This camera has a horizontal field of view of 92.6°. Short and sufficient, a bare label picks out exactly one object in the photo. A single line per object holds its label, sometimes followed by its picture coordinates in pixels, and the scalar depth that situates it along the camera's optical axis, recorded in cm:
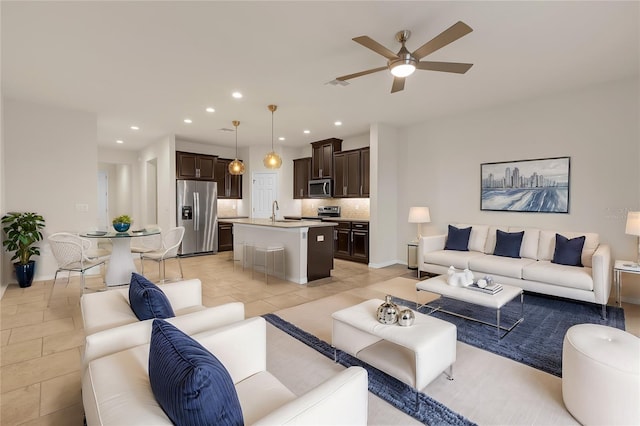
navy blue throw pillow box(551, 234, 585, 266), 390
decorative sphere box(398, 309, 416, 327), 220
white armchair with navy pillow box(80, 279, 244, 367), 150
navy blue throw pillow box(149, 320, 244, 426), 93
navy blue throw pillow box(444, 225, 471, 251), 500
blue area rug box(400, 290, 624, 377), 259
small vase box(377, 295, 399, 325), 224
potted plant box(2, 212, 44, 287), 445
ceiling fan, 240
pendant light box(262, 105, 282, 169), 527
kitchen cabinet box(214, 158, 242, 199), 832
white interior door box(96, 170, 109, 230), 1036
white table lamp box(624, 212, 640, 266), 344
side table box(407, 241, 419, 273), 572
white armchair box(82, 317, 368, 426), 101
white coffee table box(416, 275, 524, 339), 287
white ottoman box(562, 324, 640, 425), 161
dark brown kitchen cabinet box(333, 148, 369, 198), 670
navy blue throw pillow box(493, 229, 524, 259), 445
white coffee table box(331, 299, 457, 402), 195
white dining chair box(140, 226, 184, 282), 462
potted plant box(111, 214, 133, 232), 419
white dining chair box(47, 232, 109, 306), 379
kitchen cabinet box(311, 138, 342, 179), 743
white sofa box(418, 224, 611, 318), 342
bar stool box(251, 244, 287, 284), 498
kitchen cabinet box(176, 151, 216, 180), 748
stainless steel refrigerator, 736
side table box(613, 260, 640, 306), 342
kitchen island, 488
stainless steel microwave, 743
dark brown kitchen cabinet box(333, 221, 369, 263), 639
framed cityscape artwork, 445
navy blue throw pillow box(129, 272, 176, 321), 184
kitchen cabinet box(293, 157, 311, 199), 824
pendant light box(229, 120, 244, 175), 603
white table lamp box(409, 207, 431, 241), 554
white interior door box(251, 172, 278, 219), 848
